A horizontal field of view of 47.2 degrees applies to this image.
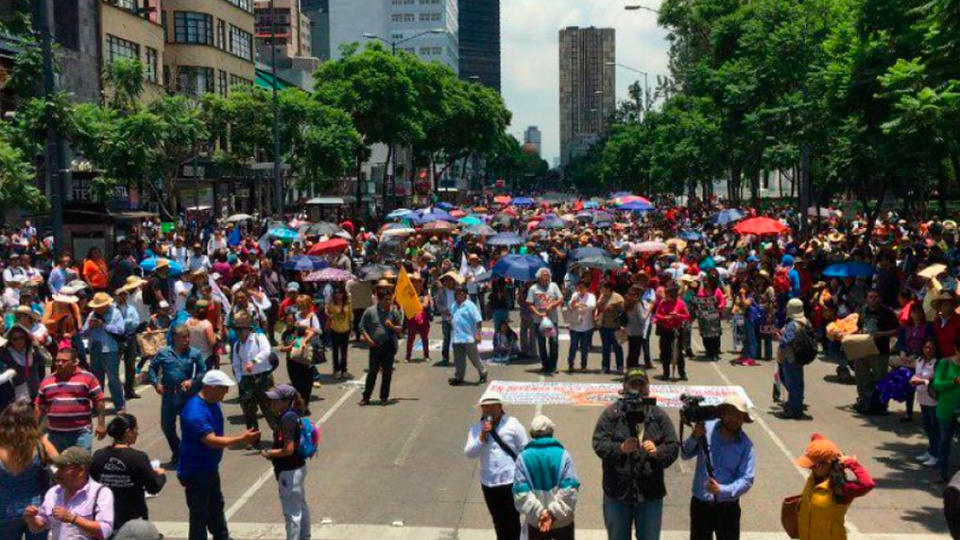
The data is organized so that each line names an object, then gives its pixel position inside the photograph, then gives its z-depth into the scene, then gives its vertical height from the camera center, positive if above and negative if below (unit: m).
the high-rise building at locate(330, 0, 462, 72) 160.50 +23.96
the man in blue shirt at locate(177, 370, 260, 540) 8.72 -2.18
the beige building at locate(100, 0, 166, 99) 47.09 +6.62
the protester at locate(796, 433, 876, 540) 7.25 -2.07
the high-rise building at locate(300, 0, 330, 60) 192.62 +25.31
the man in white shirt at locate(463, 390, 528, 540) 8.56 -2.17
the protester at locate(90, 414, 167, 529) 7.89 -2.08
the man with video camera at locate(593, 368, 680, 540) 7.63 -1.95
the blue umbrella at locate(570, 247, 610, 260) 22.91 -1.60
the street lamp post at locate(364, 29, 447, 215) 62.17 -0.03
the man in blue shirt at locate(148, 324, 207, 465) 11.77 -2.07
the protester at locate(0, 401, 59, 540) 7.74 -2.02
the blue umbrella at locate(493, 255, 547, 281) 19.61 -1.59
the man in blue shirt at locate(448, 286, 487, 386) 16.89 -2.39
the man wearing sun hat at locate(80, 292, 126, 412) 14.30 -2.06
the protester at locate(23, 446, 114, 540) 7.05 -2.09
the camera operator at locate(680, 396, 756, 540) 7.89 -2.07
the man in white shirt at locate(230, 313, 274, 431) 12.85 -2.17
